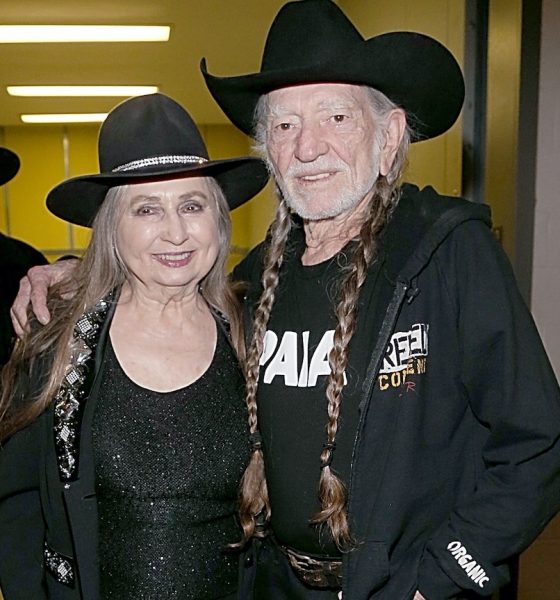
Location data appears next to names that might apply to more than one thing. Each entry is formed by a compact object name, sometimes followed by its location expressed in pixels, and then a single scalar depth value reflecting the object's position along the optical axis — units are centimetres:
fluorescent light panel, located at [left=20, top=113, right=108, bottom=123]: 1049
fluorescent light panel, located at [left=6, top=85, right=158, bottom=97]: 830
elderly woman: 170
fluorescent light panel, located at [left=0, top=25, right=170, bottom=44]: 562
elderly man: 145
